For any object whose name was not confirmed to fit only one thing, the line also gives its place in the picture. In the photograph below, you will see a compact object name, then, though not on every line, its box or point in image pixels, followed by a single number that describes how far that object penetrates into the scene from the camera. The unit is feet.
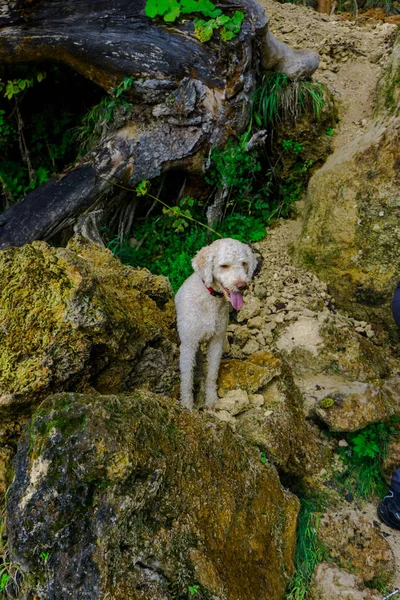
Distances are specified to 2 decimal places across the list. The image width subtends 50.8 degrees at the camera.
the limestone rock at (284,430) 8.69
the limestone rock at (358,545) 8.16
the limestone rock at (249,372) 9.76
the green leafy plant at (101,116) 14.24
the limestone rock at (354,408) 10.06
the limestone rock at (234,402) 9.30
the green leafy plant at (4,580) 6.55
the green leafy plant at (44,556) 5.25
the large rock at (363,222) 12.91
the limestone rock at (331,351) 11.52
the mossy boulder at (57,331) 7.17
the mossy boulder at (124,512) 5.26
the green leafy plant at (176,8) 13.75
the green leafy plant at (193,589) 5.62
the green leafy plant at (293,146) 16.15
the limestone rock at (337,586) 7.43
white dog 8.70
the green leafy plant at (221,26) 13.93
